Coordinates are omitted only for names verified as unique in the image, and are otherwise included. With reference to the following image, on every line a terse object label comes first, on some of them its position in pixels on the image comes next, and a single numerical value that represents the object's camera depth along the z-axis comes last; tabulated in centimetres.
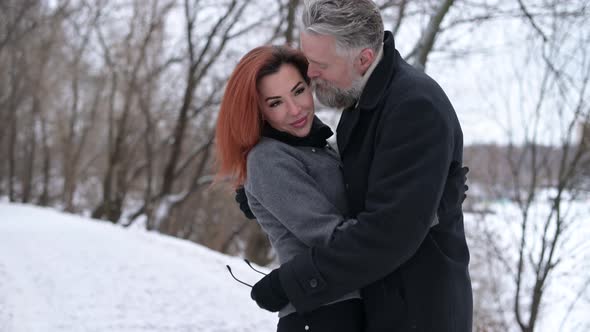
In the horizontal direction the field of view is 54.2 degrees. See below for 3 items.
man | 148
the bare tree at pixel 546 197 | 681
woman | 173
